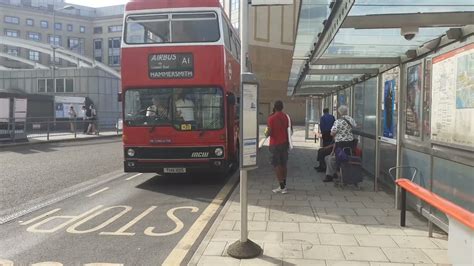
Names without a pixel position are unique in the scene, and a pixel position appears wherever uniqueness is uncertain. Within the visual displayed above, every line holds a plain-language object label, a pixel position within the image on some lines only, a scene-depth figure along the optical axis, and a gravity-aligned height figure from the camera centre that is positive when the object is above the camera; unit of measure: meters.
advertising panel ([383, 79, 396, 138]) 7.41 +0.12
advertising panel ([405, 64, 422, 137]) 6.09 +0.19
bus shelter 4.66 +0.57
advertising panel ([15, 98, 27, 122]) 18.67 +0.20
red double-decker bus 9.06 +0.51
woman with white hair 8.68 -0.33
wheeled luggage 8.53 -1.07
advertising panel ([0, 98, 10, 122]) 18.12 +0.20
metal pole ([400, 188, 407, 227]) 5.74 -1.25
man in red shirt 8.20 -0.40
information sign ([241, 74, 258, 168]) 4.67 -0.07
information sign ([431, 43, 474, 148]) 4.58 +0.19
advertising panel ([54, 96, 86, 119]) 27.94 +0.62
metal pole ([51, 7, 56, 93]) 34.25 +2.91
